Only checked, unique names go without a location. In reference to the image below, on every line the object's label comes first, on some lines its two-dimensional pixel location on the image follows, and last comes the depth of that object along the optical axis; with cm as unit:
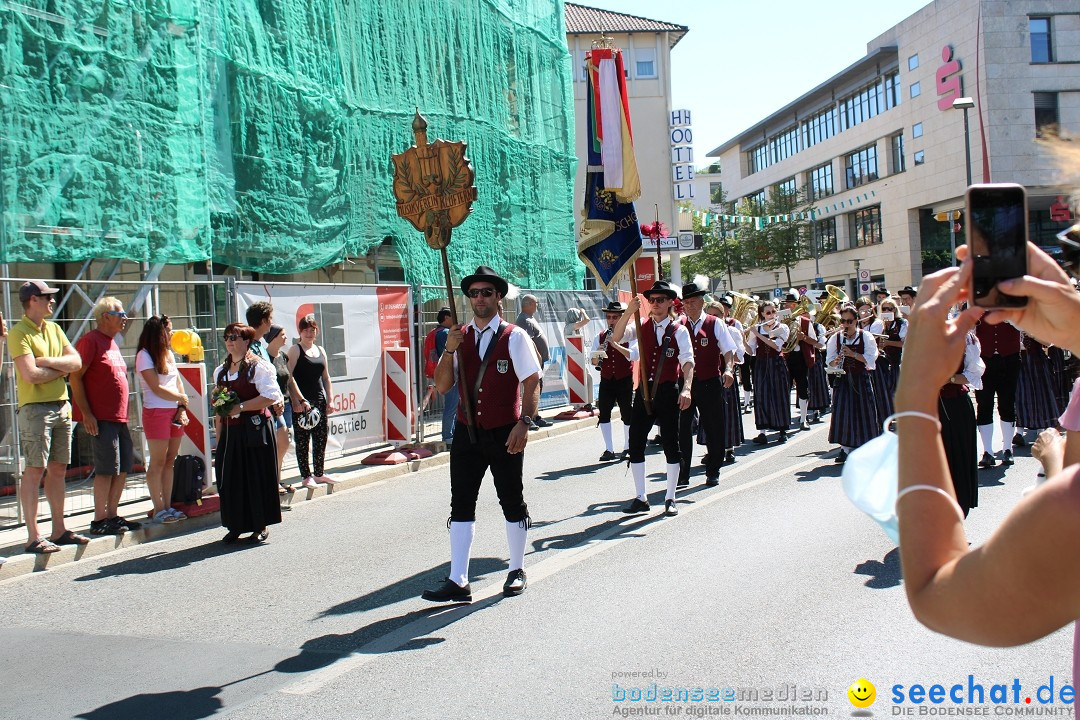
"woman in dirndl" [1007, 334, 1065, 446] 1109
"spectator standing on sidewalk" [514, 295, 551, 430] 1339
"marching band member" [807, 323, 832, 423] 1516
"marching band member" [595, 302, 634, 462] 1187
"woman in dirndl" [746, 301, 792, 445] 1342
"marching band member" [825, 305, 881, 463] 1045
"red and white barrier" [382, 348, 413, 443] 1227
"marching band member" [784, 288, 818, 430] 1495
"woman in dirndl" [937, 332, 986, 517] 692
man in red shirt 793
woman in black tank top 1004
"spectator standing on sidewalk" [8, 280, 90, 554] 733
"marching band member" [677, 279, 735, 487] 988
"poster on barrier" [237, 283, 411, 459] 1094
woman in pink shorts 836
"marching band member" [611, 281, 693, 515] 868
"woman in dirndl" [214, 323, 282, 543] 793
